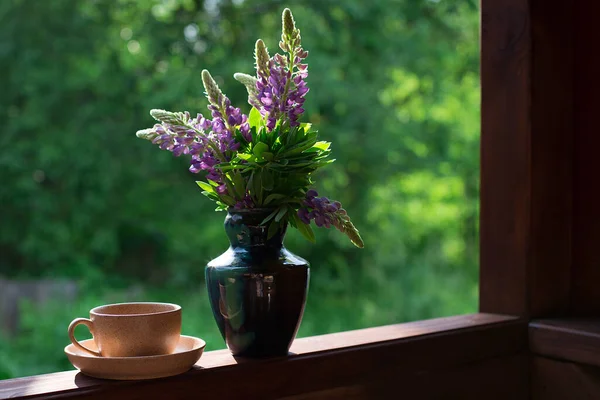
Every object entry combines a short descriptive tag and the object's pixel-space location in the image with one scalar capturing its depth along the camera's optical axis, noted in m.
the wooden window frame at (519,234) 1.64
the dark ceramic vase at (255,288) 1.42
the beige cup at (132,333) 1.37
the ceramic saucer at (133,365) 1.35
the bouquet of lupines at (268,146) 1.42
